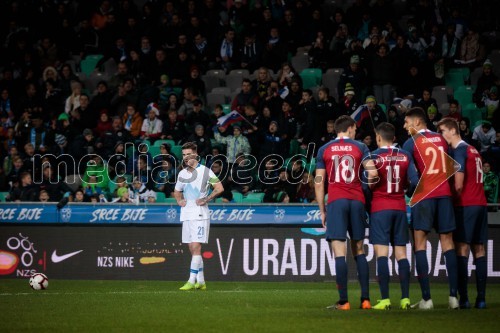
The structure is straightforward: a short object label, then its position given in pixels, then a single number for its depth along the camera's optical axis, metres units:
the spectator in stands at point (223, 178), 19.94
